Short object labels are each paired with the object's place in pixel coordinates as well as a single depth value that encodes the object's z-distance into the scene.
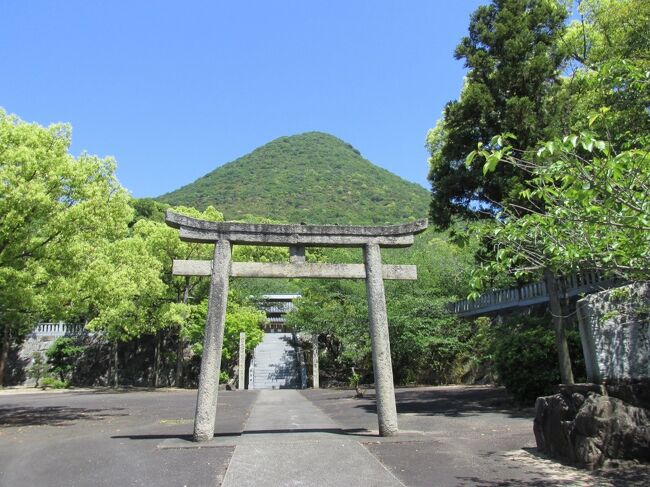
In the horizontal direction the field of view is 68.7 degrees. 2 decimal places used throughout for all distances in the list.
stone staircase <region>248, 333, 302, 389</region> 24.28
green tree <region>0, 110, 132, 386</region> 9.45
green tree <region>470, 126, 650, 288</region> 3.21
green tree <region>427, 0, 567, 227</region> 11.03
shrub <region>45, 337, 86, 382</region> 24.64
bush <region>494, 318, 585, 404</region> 10.03
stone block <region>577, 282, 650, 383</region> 5.54
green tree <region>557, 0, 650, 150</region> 9.37
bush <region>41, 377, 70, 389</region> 23.52
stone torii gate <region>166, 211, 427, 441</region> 7.45
